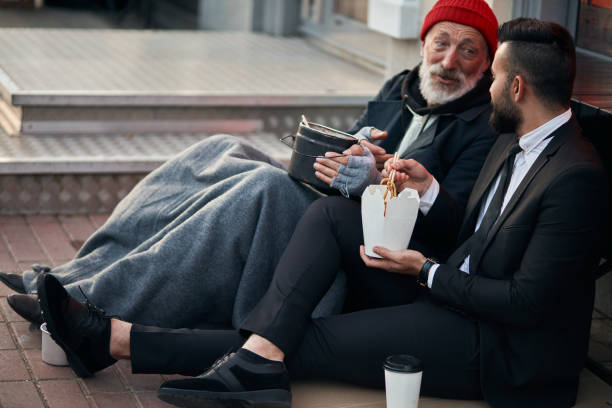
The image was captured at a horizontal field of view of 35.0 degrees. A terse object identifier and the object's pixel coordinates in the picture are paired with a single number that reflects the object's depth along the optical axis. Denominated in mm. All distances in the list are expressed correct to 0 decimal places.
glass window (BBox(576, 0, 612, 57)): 3842
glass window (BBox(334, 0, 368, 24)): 7293
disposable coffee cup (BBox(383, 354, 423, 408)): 2811
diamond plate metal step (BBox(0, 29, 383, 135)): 5484
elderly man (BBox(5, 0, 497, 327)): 3365
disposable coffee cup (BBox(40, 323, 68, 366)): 3297
